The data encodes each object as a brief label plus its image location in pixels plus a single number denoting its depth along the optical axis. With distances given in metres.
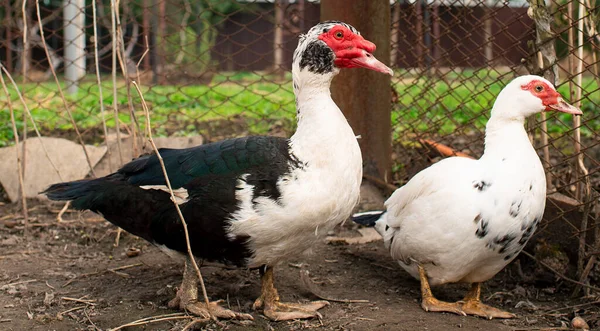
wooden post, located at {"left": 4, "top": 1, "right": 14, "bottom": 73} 5.89
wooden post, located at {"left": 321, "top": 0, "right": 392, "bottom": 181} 4.50
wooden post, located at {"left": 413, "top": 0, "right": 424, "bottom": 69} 4.73
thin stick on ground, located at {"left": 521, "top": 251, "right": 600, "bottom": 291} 3.36
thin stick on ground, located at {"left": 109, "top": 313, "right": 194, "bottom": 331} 3.05
